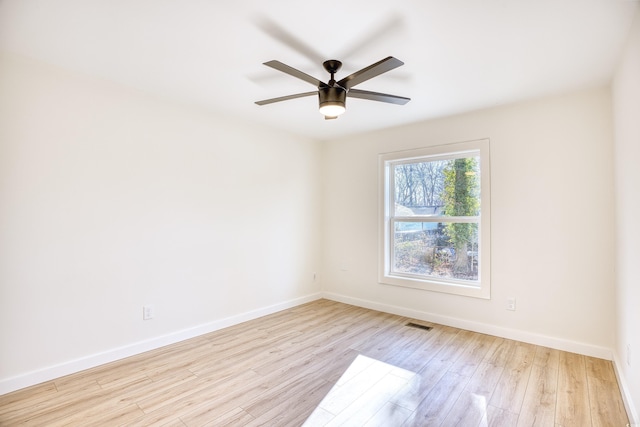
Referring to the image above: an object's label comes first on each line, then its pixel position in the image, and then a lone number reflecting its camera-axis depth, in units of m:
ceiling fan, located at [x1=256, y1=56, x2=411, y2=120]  1.96
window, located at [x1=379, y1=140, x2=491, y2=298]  3.39
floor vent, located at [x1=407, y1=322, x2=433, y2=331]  3.46
